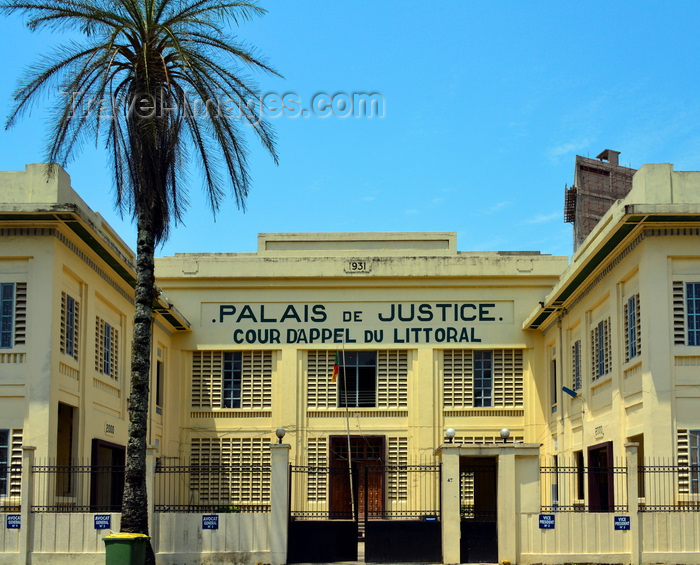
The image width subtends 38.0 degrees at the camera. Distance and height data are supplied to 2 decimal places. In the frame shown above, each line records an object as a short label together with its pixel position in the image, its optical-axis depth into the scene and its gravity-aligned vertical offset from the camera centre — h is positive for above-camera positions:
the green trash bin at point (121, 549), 16.88 -2.21
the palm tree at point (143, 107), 18.47 +5.74
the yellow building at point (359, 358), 29.48 +1.87
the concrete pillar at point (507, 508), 20.30 -1.84
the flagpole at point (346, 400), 32.62 +0.50
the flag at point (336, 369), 31.28 +1.43
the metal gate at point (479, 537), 20.61 -2.45
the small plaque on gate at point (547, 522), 20.31 -2.11
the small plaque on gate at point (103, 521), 19.89 -2.05
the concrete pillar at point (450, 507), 20.64 -1.85
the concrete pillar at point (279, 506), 20.41 -1.80
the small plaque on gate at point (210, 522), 20.42 -2.12
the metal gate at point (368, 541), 20.89 -2.56
